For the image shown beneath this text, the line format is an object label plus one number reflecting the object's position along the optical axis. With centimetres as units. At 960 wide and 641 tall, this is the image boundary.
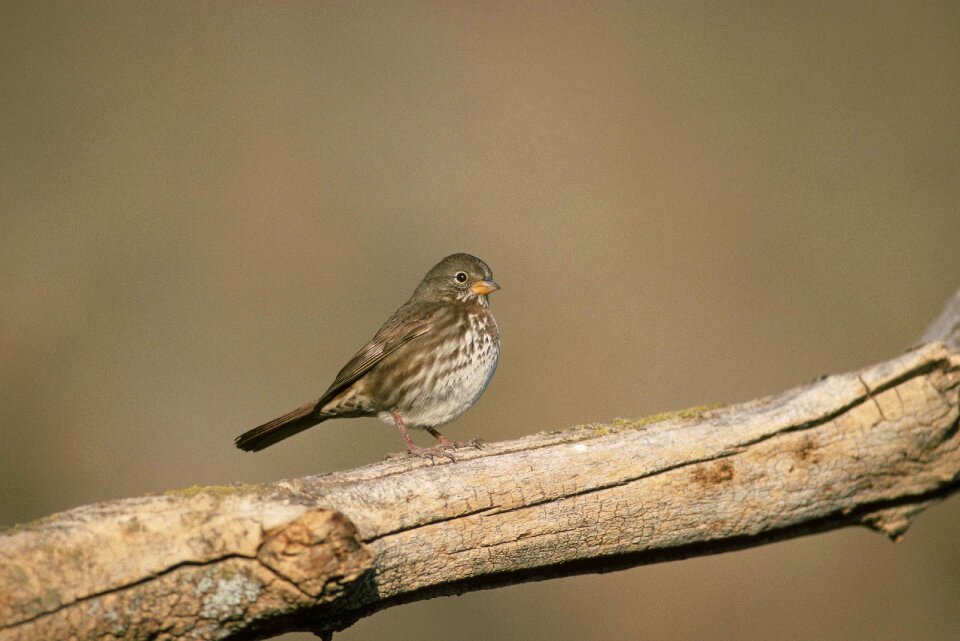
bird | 1271
